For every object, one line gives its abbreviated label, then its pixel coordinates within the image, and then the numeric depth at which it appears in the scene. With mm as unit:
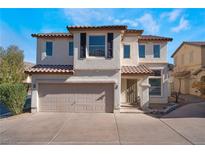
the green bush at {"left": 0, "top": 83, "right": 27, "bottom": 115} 9891
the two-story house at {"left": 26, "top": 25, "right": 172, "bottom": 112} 10589
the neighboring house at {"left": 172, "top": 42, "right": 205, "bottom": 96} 17829
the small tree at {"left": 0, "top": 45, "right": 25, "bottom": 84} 17186
